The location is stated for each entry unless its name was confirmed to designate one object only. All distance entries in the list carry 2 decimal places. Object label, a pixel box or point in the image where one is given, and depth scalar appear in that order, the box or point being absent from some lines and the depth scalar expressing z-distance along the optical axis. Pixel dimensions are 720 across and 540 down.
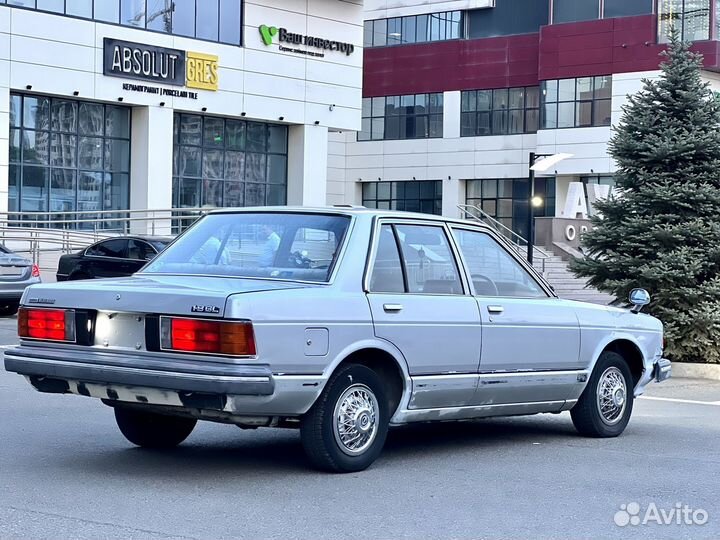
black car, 24.34
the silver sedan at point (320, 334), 7.16
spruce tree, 17.03
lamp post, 25.98
